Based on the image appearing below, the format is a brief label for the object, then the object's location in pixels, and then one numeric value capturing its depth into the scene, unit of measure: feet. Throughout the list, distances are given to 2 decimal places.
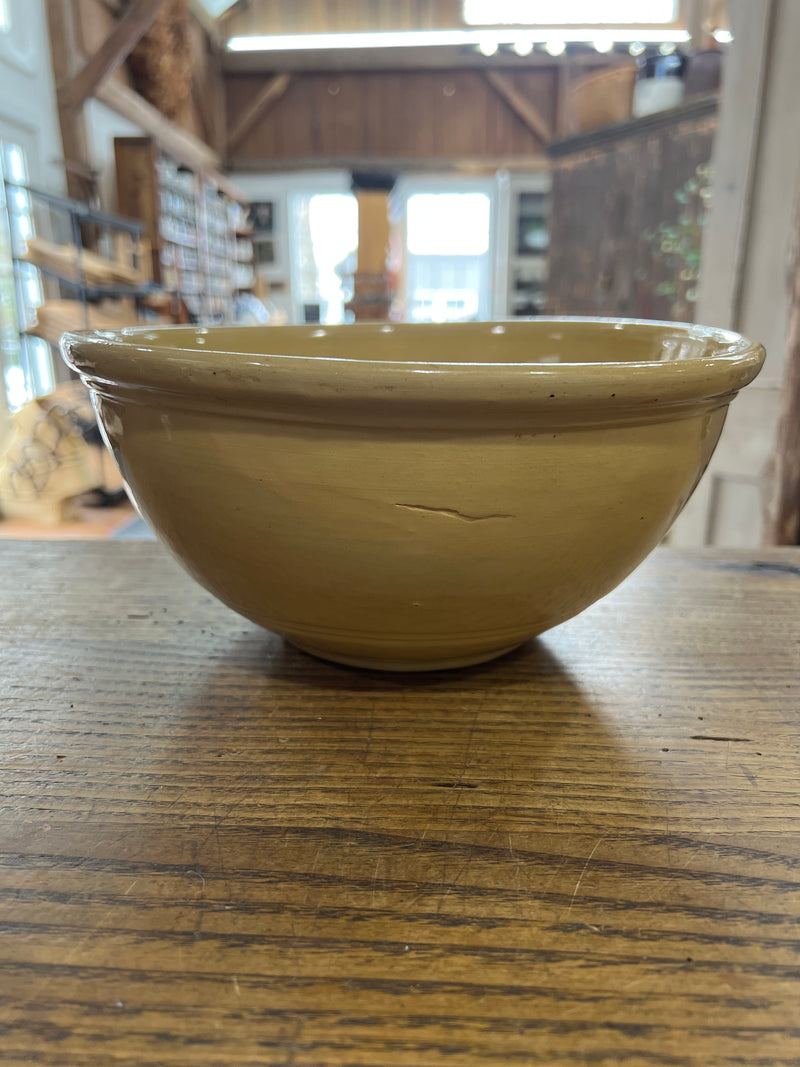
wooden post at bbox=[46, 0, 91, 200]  10.89
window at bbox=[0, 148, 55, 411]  9.78
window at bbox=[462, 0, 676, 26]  17.35
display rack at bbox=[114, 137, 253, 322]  13.09
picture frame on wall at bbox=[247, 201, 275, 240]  20.62
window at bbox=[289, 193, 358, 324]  21.18
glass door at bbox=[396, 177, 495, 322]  20.90
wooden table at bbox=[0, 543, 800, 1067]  0.69
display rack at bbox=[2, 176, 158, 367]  9.25
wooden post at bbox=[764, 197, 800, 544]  3.81
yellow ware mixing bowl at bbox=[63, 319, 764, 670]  0.92
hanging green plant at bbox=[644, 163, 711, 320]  5.99
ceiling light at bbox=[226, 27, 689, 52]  17.89
